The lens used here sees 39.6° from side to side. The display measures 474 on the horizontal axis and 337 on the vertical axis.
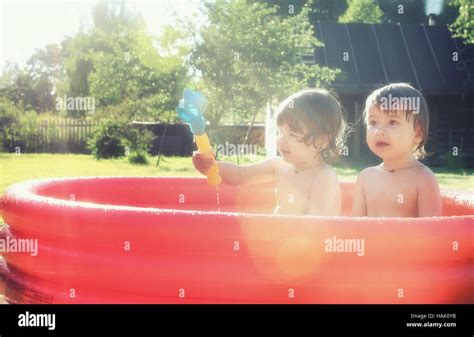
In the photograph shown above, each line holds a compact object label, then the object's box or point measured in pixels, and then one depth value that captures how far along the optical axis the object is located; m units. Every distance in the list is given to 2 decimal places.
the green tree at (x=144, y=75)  16.72
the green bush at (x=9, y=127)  20.67
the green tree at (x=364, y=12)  30.36
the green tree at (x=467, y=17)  18.02
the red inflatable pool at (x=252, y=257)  2.03
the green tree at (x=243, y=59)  15.07
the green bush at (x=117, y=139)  16.23
